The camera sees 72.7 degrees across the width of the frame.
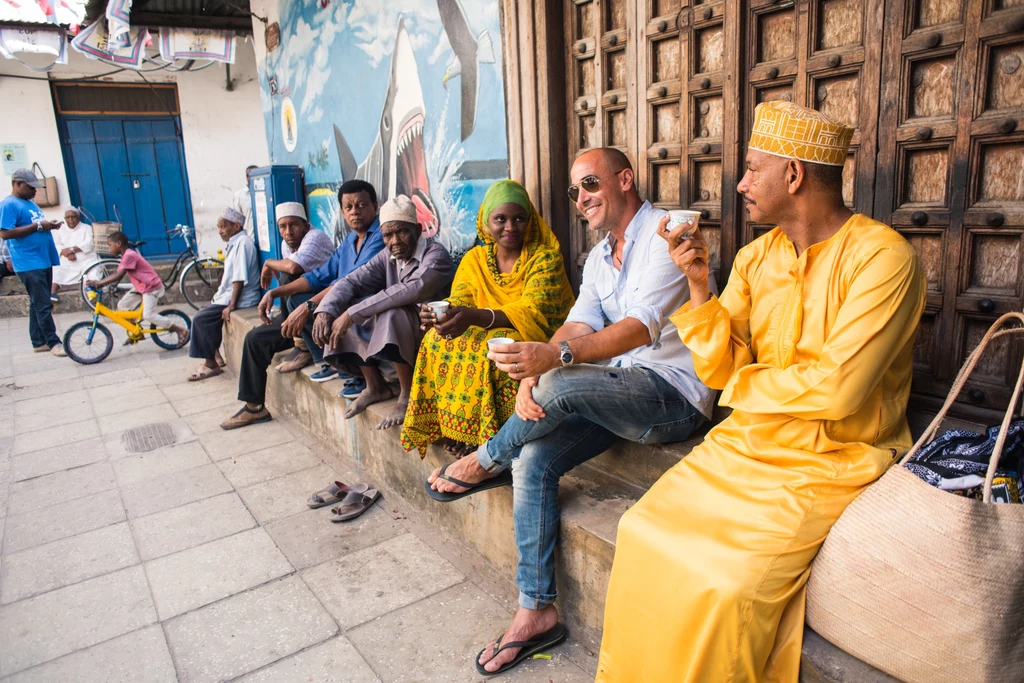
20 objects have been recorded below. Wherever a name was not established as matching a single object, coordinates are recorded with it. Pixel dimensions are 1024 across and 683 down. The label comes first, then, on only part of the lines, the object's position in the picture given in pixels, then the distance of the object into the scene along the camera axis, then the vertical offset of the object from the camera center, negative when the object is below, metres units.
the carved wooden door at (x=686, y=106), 2.98 +0.37
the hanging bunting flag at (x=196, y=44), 8.20 +1.96
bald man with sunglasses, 2.40 -0.71
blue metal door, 11.21 +0.68
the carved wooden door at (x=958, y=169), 2.17 +0.03
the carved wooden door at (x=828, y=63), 2.46 +0.44
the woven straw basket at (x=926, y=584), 1.47 -0.88
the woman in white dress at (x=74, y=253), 9.97 -0.50
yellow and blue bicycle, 7.11 -1.21
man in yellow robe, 1.72 -0.68
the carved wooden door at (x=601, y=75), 3.40 +0.59
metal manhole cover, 4.78 -1.56
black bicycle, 10.18 -0.98
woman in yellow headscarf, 2.97 -0.53
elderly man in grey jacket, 3.78 -0.57
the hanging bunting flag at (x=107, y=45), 8.16 +2.00
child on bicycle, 7.08 -0.69
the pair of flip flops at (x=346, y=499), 3.58 -1.54
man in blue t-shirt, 7.60 -0.34
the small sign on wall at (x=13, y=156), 10.48 +0.95
